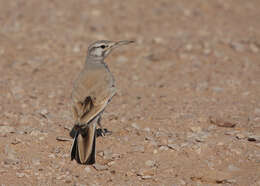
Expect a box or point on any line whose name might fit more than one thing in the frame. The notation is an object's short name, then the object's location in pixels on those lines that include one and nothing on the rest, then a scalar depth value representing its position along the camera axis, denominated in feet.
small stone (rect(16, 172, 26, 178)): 32.83
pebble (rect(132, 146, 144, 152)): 36.50
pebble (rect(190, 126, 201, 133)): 40.91
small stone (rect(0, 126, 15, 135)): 38.73
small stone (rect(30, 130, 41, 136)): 38.27
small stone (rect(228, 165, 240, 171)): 34.42
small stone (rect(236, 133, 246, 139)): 38.78
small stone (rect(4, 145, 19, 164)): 34.34
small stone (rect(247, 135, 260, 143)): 38.09
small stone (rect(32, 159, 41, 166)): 34.19
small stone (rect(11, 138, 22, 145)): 37.04
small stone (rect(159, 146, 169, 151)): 36.78
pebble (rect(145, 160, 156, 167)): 34.68
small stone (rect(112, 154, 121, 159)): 35.53
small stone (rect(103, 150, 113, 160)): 35.45
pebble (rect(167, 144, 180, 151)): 36.70
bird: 34.27
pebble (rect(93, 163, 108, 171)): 33.95
